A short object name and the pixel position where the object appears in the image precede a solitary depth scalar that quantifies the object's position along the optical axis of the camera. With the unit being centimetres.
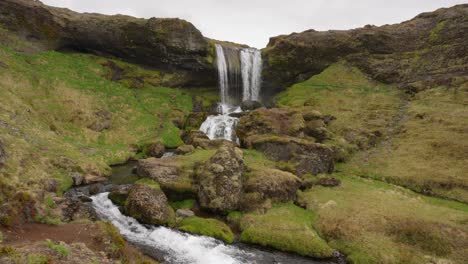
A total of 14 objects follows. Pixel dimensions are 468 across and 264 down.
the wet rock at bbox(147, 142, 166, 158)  4900
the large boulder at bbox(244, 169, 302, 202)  3219
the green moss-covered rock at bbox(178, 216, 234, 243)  2631
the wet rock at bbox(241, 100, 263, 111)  7119
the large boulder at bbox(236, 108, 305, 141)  4941
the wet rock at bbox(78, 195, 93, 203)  3031
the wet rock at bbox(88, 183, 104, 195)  3295
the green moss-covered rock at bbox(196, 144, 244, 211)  3072
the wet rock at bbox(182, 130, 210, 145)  5050
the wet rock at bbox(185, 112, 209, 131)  6109
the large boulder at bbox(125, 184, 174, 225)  2709
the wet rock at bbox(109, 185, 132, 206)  3044
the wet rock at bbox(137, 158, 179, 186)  3297
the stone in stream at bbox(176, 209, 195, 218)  2901
